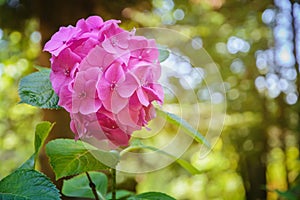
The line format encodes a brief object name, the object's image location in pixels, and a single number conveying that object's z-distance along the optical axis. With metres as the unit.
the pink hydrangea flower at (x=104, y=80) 0.84
